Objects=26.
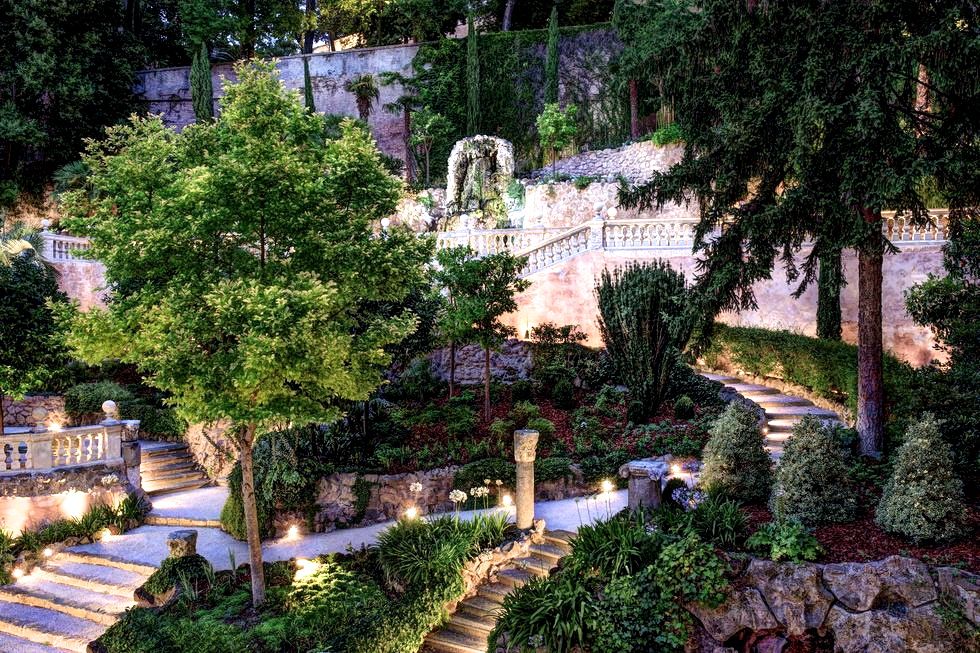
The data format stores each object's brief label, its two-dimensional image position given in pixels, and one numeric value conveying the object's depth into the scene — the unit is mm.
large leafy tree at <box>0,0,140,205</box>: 29109
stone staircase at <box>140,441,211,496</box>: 16672
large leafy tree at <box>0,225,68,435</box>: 13922
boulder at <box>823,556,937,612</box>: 8227
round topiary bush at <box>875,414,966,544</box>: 8805
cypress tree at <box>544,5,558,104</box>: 34281
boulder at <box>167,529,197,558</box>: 11859
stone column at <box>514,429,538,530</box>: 11906
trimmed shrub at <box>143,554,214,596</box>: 11266
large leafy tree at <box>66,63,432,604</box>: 9500
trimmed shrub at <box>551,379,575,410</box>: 16344
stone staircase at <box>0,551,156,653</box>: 10930
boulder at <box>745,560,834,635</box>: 8469
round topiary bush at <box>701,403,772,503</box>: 10734
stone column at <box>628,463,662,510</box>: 10922
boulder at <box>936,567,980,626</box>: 7858
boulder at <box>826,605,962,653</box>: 7934
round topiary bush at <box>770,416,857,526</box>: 9680
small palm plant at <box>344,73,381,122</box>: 36219
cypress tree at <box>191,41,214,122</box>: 34812
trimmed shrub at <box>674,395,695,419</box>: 15281
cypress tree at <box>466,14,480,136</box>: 34156
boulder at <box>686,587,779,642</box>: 8633
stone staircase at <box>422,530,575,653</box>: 10039
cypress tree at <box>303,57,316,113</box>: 36250
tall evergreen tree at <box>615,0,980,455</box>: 10398
